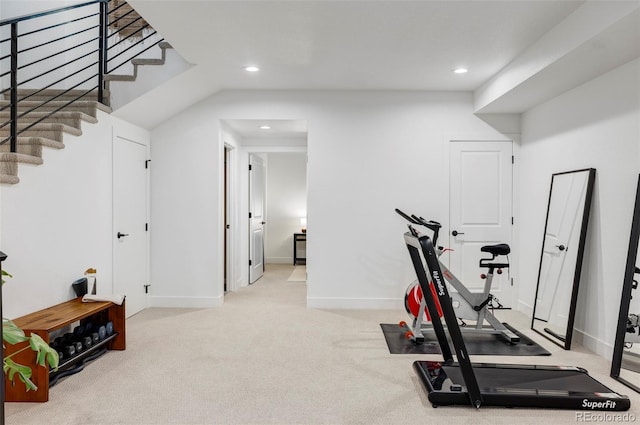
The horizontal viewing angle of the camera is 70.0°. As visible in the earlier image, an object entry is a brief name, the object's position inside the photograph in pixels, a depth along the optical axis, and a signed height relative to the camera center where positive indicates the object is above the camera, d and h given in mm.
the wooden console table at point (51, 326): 2789 -919
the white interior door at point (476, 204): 5340 +19
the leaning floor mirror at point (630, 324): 3207 -835
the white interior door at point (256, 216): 6977 -194
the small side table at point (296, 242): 9000 -760
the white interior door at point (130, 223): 4637 -213
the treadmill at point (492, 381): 2676 -1124
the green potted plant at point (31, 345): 2072 -667
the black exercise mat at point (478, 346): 3795 -1212
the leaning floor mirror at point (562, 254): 3912 -445
